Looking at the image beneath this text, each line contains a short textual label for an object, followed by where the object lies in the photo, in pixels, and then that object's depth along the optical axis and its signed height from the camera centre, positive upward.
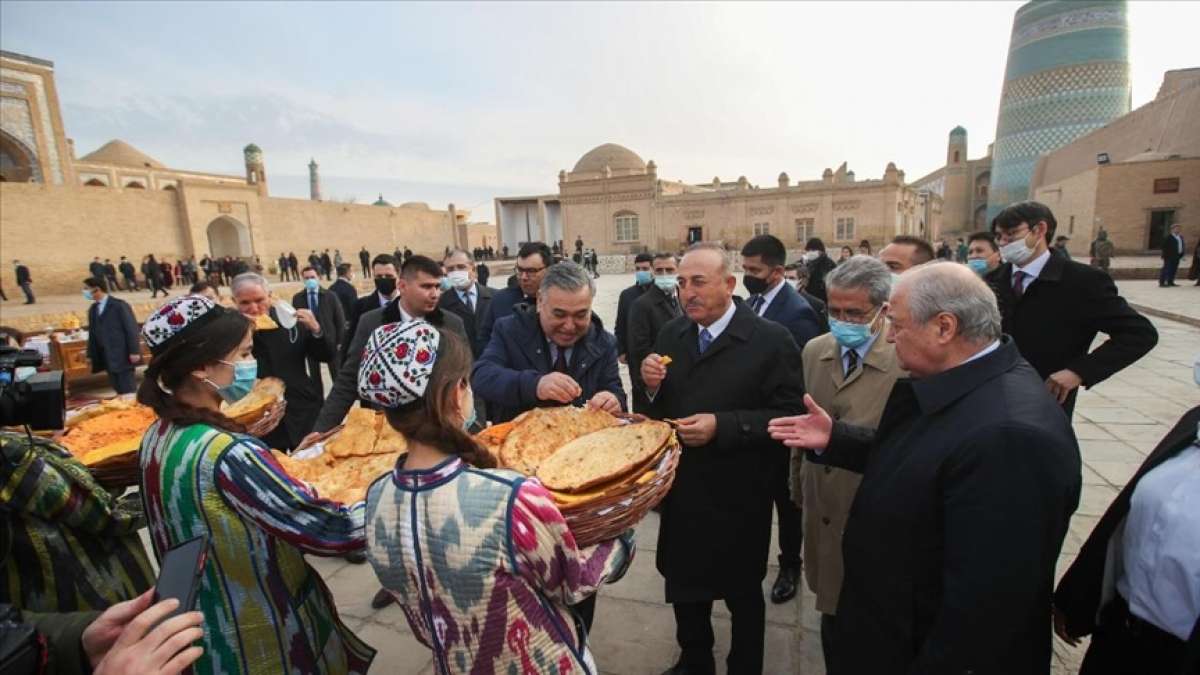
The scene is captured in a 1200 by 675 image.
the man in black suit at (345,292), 7.67 -0.41
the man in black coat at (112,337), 6.59 -0.75
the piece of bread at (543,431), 1.89 -0.67
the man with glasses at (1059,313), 3.01 -0.49
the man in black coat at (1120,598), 1.41 -1.06
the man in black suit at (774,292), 4.27 -0.40
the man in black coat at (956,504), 1.31 -0.67
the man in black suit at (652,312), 5.18 -0.61
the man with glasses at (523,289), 4.65 -0.31
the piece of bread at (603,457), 1.59 -0.65
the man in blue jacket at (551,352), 2.62 -0.51
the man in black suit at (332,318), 5.67 -0.57
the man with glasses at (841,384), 2.42 -0.66
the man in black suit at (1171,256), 15.45 -0.94
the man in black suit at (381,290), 5.76 -0.31
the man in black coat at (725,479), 2.35 -1.00
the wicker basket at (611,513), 1.47 -0.71
